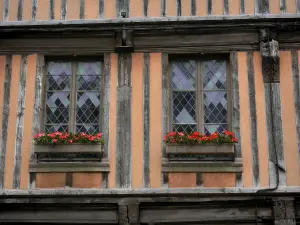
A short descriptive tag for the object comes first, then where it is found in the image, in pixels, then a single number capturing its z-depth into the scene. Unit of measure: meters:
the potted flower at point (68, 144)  8.14
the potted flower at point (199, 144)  8.06
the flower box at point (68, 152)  8.15
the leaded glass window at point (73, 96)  8.57
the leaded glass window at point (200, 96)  8.49
